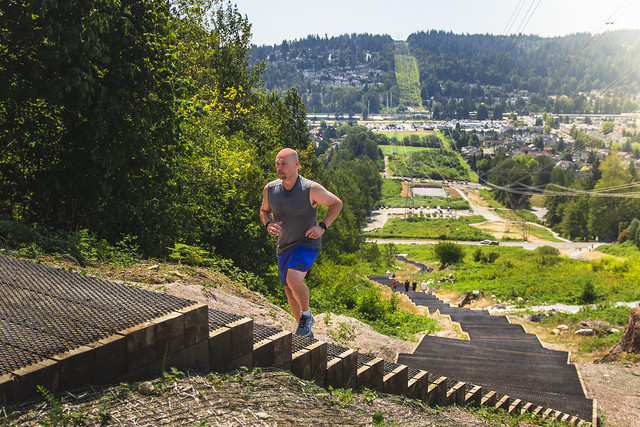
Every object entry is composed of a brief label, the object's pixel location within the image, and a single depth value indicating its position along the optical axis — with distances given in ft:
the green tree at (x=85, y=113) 32.17
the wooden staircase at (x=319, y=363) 15.25
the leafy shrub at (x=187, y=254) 39.65
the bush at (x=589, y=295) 79.87
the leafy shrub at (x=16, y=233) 25.64
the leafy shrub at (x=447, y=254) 173.58
